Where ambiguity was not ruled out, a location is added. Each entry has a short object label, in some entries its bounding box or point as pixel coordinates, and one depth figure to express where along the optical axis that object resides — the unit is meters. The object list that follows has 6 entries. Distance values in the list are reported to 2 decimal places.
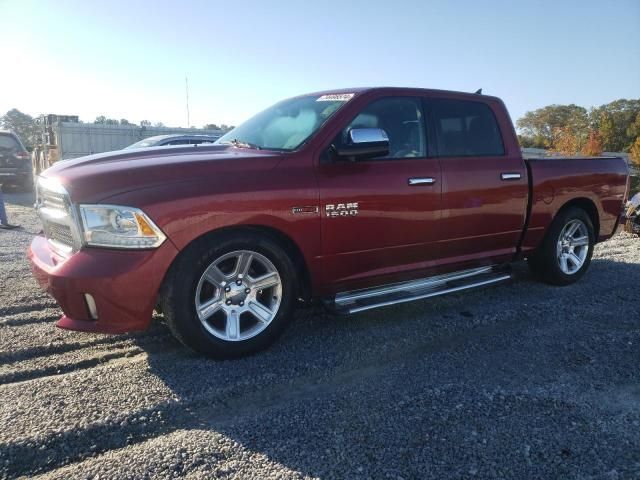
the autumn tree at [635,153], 49.06
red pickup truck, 2.99
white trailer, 17.69
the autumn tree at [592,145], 47.94
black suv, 14.08
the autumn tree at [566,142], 49.46
